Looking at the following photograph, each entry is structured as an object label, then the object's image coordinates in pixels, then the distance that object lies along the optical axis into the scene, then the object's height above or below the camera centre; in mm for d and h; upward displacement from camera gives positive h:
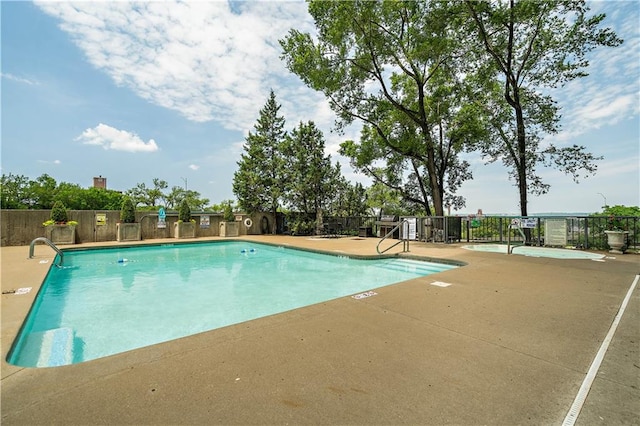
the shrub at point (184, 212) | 13812 +441
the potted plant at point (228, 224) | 15180 -162
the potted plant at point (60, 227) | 10516 -268
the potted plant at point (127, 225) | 12053 -202
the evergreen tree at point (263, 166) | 16172 +3302
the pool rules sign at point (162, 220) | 13242 +34
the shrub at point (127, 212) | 12197 +374
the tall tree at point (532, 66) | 10766 +6783
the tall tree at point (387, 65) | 11625 +7500
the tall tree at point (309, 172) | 15664 +2843
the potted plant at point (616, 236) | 8062 -373
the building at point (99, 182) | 66562 +9267
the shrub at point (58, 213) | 10688 +270
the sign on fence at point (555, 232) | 9297 -306
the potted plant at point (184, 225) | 13656 -209
